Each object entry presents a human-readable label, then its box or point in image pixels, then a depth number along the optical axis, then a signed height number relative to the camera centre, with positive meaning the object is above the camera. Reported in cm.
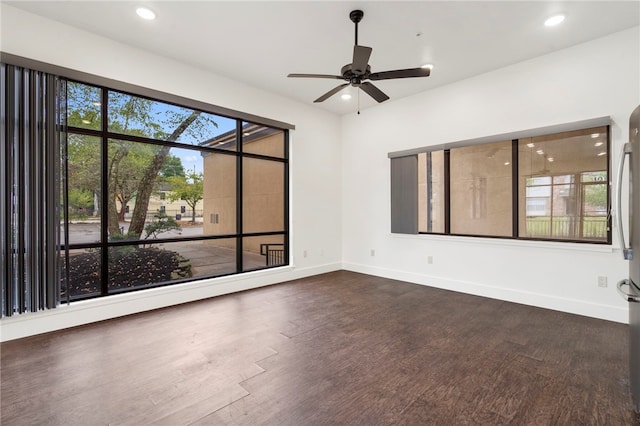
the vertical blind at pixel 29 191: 282 +23
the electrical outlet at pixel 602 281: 342 -83
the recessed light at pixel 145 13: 294 +205
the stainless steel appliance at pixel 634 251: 180 -26
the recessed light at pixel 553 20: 304 +202
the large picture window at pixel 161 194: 340 +27
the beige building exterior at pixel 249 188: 454 +41
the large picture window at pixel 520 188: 361 +34
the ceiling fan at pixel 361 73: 281 +140
